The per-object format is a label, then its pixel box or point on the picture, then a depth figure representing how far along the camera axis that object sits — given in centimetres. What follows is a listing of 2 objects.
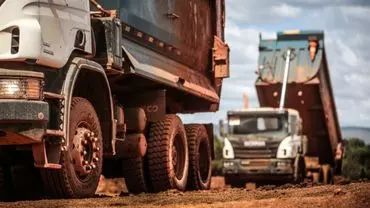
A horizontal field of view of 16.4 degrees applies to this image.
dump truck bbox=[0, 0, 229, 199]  1095
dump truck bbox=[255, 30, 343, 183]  3375
